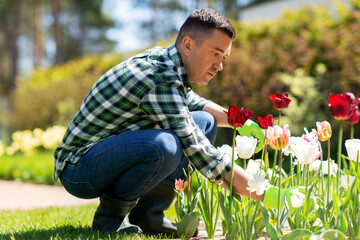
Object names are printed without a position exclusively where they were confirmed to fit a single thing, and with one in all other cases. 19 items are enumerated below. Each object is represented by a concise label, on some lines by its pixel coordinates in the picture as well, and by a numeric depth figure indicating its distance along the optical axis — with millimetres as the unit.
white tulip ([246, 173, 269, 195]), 3174
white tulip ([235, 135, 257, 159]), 3310
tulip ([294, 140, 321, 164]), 3220
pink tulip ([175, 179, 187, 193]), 3386
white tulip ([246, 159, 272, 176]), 3357
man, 3406
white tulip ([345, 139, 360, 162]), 3331
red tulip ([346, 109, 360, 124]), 3071
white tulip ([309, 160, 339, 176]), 3490
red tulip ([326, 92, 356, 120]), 3056
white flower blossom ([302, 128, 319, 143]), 3343
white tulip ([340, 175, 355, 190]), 3300
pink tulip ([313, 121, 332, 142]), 3313
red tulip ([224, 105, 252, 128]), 3229
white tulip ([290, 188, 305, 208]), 3197
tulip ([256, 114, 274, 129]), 3351
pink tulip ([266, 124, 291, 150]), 3131
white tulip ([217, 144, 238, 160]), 3452
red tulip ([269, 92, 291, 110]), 3297
